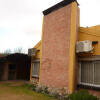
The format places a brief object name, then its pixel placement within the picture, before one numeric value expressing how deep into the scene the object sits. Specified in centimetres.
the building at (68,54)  704
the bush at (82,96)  586
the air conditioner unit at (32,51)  1131
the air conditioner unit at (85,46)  684
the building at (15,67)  1404
